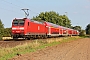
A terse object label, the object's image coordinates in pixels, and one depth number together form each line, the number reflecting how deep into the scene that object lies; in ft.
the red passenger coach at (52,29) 161.95
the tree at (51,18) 401.29
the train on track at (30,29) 113.91
